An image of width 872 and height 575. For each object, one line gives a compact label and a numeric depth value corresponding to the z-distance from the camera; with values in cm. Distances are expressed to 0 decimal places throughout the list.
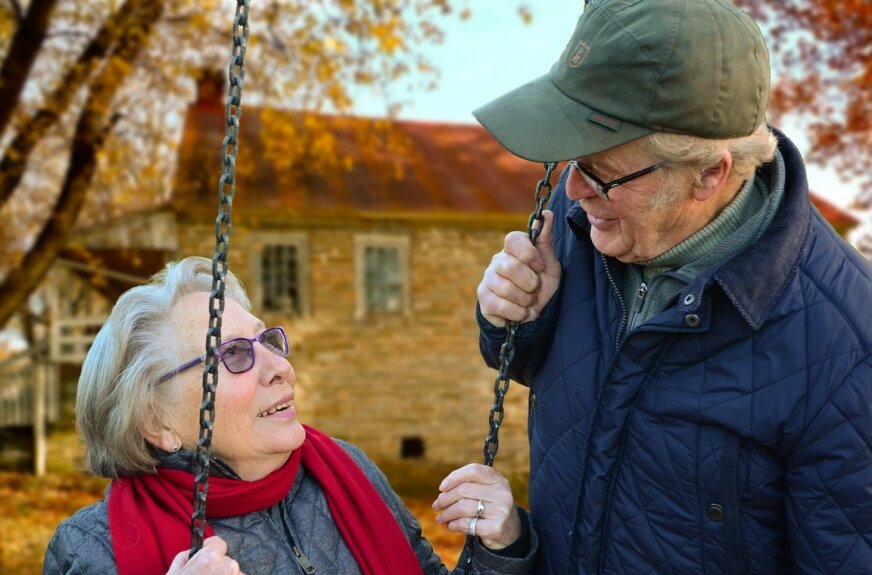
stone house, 1284
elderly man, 155
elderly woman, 192
